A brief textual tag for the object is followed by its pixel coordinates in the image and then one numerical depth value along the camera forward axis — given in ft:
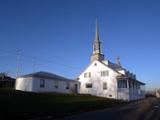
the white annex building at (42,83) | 69.72
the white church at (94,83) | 71.45
